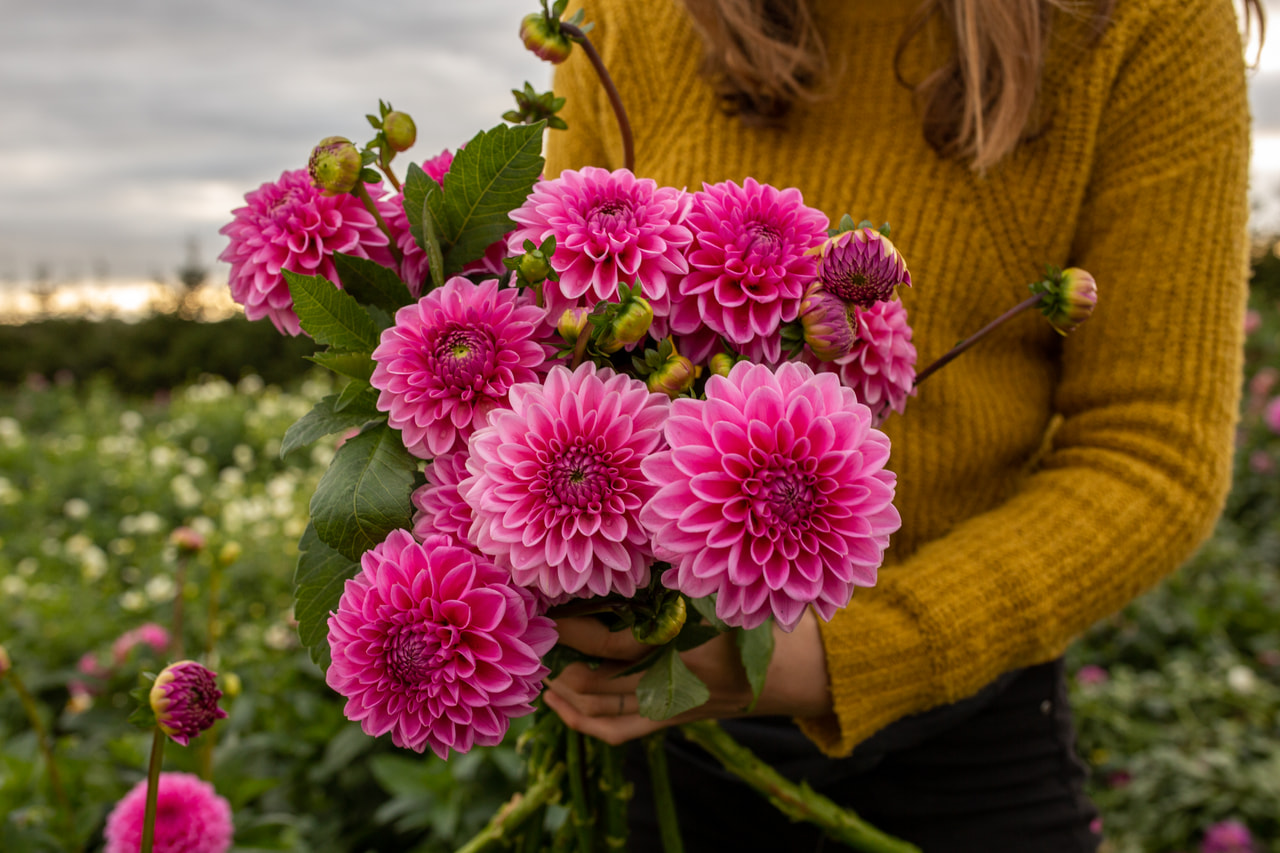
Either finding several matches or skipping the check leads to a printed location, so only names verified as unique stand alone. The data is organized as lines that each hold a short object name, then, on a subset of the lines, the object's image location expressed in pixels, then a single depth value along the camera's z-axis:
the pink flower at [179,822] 0.96
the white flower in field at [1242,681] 2.60
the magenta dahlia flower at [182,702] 0.67
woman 0.91
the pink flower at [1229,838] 2.14
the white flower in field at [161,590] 2.67
